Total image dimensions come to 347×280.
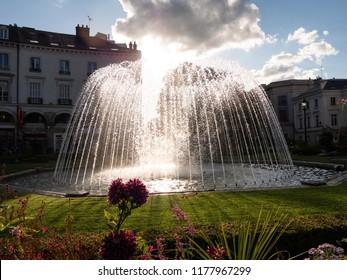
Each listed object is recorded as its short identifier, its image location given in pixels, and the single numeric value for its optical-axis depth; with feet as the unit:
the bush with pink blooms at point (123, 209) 10.37
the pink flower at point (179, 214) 13.12
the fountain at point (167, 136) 52.11
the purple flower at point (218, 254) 11.44
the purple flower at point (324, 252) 13.88
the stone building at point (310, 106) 193.77
